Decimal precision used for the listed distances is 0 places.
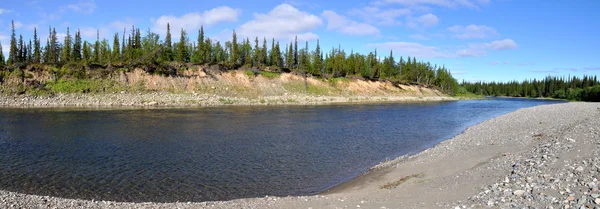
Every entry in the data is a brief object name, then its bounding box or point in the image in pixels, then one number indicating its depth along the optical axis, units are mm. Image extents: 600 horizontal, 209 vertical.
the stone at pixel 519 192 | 8577
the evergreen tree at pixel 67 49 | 87438
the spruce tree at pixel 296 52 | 123438
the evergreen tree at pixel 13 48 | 83612
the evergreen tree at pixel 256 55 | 112069
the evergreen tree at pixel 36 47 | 89438
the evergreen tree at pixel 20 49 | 87488
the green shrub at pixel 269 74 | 87712
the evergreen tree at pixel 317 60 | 119112
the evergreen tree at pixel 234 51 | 101438
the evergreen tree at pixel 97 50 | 92138
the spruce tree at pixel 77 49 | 92250
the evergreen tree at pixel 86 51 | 95531
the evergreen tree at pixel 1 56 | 82750
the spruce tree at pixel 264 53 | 112375
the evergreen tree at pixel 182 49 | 93125
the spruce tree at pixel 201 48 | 98956
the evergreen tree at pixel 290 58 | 119750
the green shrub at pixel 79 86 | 60644
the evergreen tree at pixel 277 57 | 115875
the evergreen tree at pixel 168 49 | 94038
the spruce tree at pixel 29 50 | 89125
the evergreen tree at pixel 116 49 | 92406
